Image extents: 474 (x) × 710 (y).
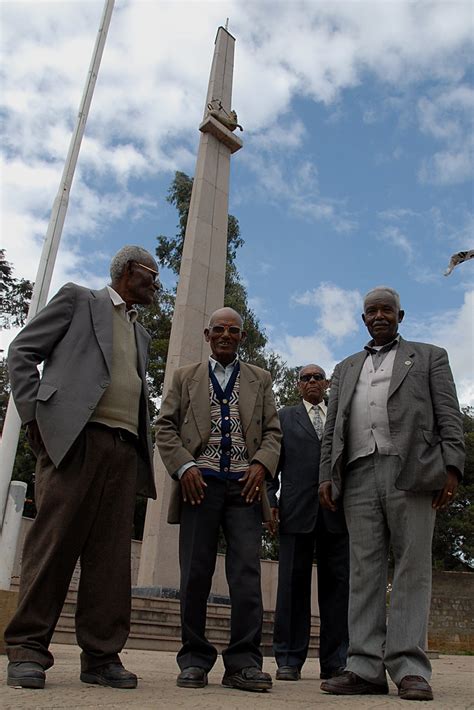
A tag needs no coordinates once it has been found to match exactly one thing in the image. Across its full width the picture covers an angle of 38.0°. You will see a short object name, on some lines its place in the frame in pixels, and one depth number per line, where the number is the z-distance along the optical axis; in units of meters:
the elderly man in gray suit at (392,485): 2.97
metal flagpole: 5.08
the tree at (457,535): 23.55
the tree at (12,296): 27.84
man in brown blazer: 3.10
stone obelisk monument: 10.13
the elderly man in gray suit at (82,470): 2.77
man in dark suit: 4.07
